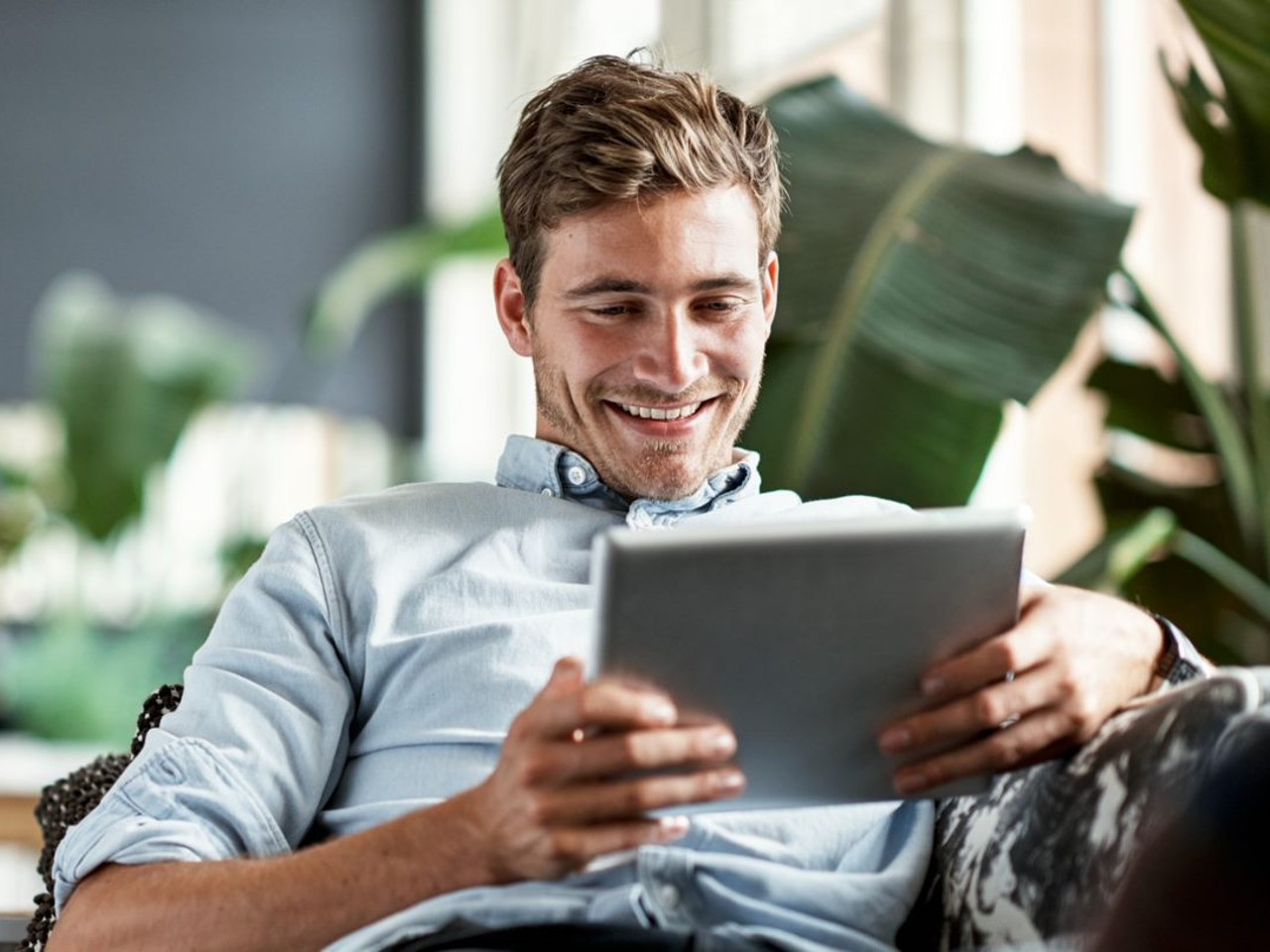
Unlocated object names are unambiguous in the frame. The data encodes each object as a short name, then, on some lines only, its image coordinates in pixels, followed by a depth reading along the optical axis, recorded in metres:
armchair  1.55
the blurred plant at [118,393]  4.05
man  1.57
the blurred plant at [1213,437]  2.23
